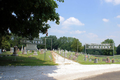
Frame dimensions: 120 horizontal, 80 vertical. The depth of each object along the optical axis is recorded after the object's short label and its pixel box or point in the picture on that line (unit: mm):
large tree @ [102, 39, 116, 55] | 32131
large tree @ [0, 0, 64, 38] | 8477
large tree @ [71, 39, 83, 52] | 39300
